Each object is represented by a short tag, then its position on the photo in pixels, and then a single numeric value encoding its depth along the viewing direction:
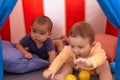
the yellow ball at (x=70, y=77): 1.32
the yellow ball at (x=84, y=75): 1.34
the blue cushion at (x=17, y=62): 1.42
